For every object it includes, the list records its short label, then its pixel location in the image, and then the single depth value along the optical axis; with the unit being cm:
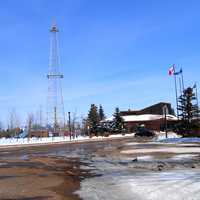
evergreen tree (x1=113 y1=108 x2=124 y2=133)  11176
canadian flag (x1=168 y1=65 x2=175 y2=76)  6053
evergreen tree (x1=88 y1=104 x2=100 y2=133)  10614
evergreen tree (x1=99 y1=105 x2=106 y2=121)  15601
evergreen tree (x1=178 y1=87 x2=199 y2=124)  5875
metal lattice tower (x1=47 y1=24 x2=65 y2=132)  8394
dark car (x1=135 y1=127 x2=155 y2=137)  7689
